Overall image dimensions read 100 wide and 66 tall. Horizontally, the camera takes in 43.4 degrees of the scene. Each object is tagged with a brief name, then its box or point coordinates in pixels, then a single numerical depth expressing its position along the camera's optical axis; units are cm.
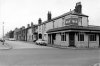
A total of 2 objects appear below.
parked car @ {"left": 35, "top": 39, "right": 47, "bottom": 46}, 3413
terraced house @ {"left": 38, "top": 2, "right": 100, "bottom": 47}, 2789
